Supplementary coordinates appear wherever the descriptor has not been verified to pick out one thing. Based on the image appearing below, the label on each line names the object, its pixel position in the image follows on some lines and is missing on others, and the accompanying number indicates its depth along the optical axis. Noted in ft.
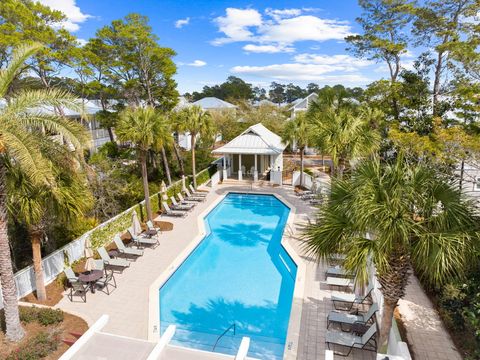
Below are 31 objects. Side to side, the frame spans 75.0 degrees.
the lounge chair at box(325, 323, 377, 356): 27.14
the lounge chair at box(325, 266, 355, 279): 41.04
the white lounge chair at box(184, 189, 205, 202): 75.61
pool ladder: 28.38
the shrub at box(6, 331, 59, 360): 25.88
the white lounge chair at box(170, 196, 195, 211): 68.64
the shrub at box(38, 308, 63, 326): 31.25
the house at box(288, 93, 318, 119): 162.93
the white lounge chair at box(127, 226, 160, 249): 50.74
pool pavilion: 91.42
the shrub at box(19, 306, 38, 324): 31.17
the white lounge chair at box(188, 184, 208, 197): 78.38
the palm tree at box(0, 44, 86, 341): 23.02
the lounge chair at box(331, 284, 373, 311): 33.71
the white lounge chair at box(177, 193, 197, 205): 71.66
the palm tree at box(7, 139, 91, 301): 28.89
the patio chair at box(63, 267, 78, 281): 37.63
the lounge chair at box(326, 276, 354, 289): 38.05
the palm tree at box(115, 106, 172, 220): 52.90
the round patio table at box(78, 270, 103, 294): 37.22
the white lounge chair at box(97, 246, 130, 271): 43.04
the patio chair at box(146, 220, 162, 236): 54.84
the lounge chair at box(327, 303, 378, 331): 30.01
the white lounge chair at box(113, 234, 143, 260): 46.66
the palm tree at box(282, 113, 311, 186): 79.05
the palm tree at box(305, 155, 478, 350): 17.54
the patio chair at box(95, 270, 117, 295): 39.14
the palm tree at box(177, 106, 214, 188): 73.67
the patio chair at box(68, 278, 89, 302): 36.94
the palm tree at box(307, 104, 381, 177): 45.09
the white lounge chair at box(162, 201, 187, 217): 66.33
